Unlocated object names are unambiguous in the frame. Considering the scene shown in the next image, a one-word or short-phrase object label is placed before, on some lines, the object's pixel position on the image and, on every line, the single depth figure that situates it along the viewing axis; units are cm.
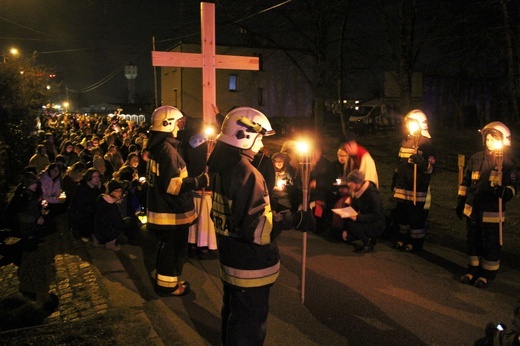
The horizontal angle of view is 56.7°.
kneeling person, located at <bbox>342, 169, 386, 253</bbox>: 760
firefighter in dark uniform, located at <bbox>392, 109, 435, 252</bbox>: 745
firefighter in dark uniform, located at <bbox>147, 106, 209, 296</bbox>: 558
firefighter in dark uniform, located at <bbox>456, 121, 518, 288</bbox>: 604
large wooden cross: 729
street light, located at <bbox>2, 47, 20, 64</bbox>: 2337
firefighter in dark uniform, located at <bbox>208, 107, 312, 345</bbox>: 382
